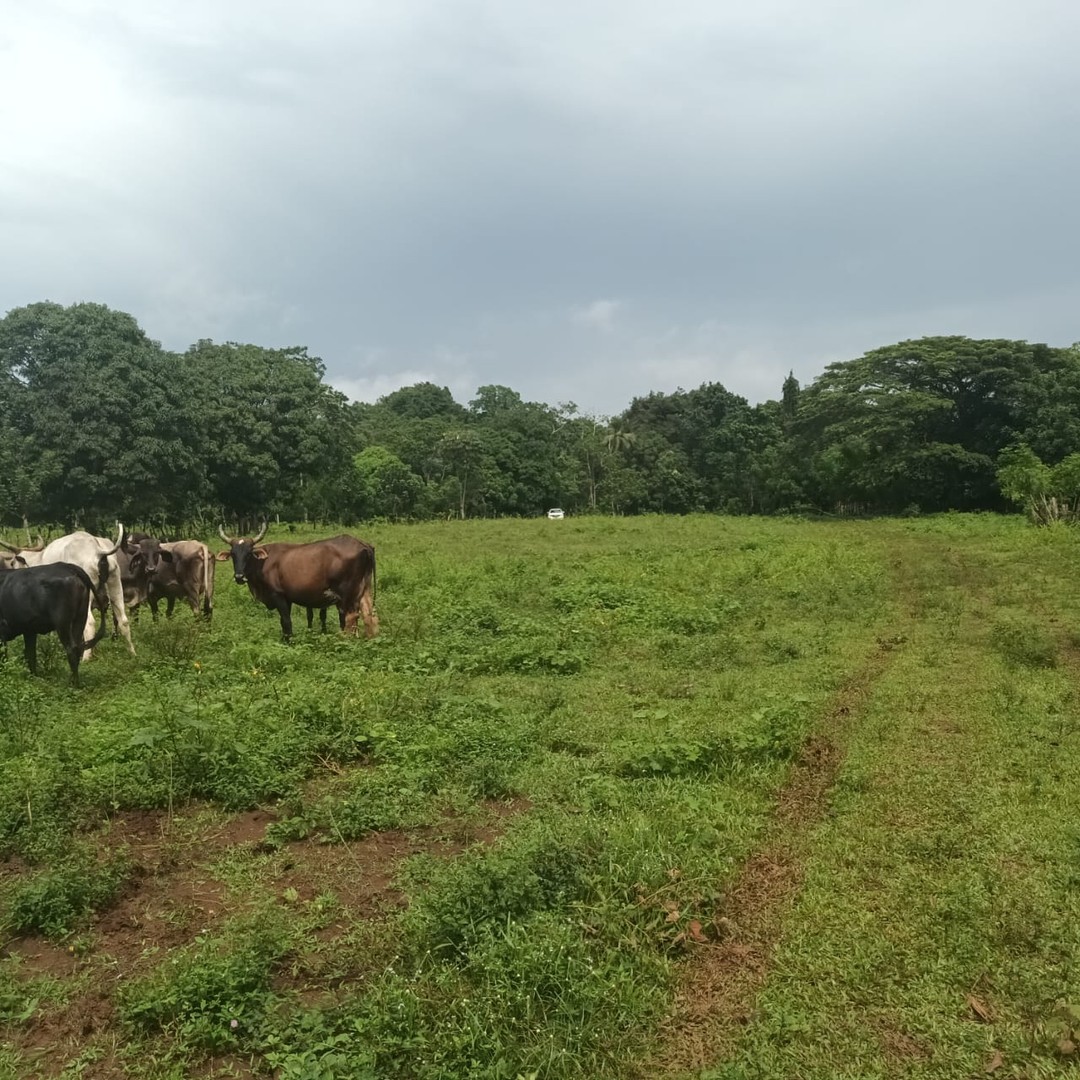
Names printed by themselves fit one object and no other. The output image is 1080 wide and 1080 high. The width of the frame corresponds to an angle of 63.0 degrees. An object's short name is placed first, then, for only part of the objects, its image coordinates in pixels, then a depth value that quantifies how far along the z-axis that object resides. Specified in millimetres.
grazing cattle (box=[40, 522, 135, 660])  11625
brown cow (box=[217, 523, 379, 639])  11977
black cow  9211
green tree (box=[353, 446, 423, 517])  50750
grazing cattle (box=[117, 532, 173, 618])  13609
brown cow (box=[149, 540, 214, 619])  14102
